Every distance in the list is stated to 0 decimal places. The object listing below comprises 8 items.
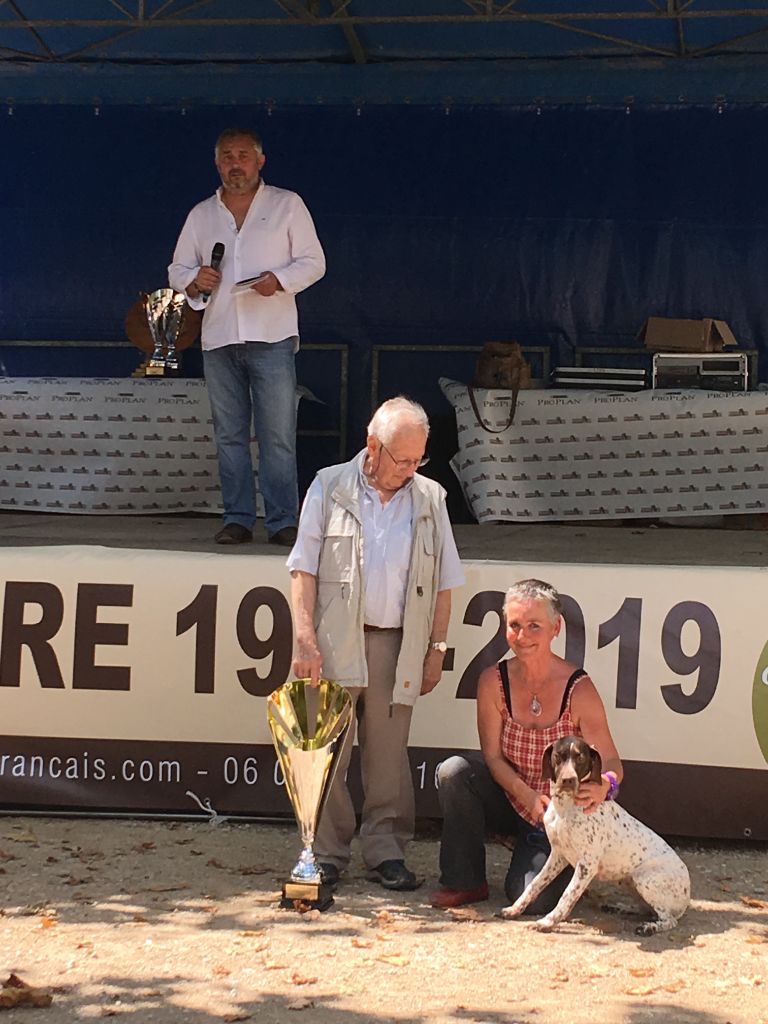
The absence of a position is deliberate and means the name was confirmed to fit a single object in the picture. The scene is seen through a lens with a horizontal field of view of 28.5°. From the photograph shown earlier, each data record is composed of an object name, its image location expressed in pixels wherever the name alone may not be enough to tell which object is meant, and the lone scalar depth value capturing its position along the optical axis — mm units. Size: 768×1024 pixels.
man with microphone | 6219
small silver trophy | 9188
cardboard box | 8891
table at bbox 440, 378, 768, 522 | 8391
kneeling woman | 4191
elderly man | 4301
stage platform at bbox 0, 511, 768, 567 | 6410
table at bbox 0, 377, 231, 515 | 8727
